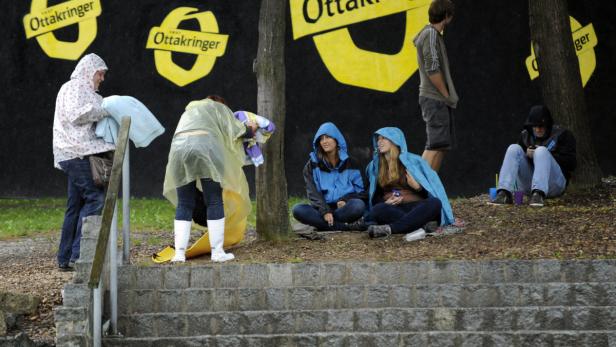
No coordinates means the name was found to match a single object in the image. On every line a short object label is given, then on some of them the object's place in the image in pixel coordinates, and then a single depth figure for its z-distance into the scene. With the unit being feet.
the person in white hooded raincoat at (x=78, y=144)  63.10
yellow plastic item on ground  59.98
